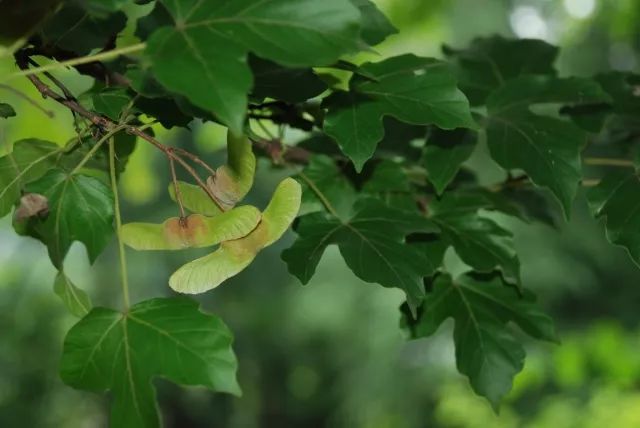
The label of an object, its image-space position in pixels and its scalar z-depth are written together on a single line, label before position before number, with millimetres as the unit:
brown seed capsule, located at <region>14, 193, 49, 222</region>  1084
